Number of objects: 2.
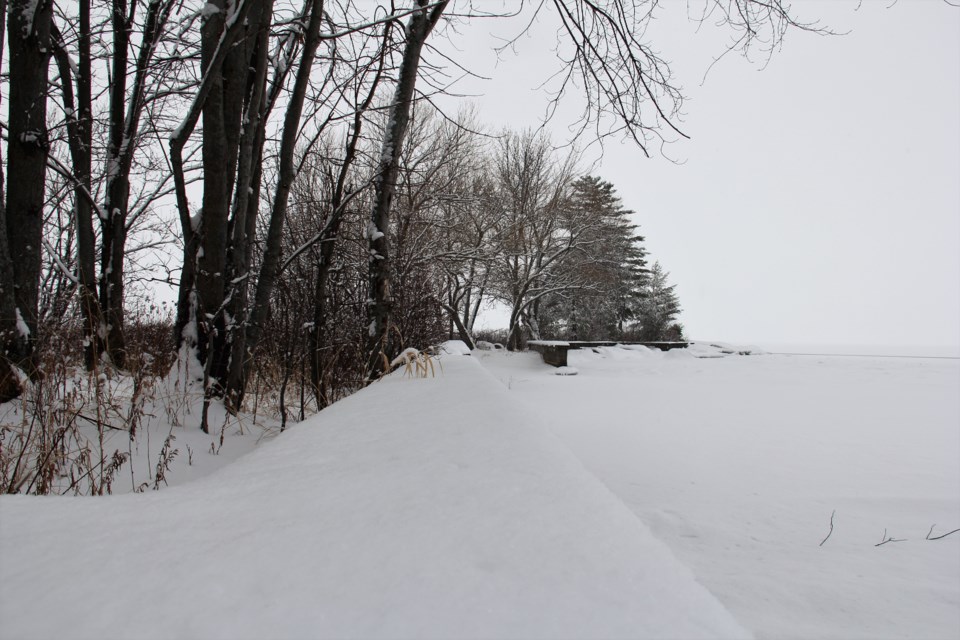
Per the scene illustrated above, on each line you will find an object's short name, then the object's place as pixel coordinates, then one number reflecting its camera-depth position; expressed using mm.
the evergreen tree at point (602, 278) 16375
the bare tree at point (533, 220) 14648
